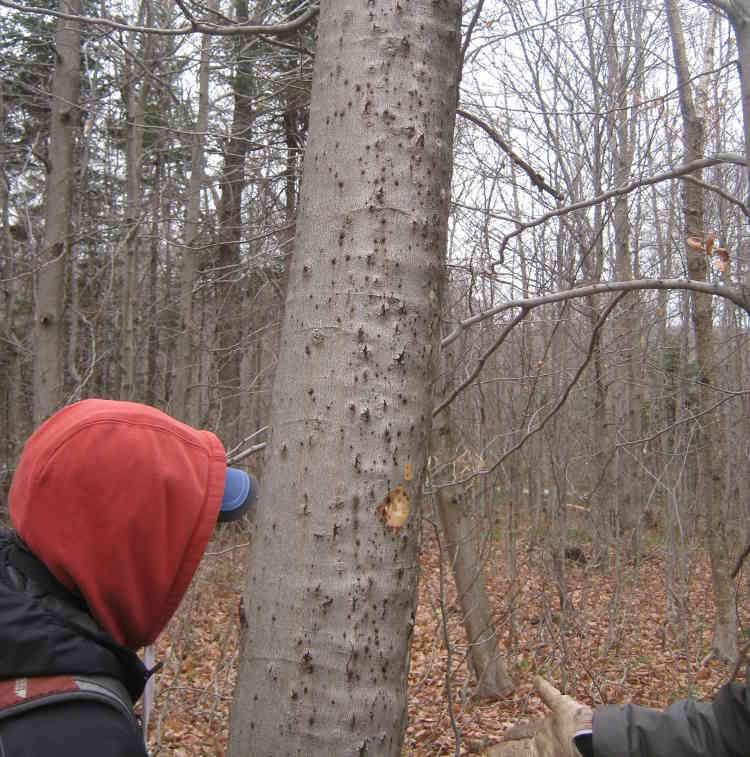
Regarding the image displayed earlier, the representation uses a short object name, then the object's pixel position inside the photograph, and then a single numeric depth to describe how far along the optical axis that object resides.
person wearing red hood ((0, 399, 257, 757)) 0.97
